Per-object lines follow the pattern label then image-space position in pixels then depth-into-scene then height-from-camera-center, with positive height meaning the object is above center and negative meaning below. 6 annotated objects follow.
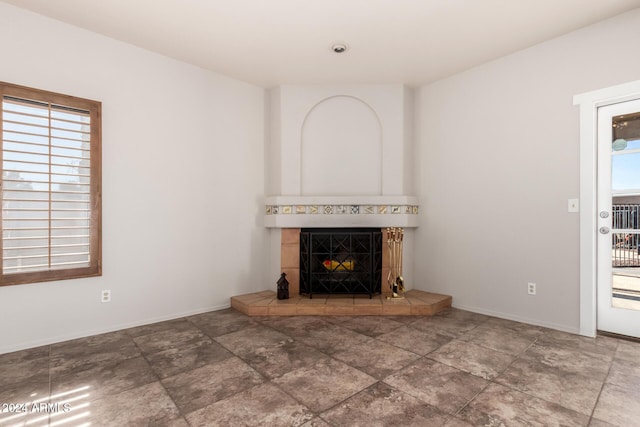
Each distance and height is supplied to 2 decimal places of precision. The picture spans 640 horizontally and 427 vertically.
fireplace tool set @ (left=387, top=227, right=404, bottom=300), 3.70 -0.48
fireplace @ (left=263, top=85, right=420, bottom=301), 3.77 +0.57
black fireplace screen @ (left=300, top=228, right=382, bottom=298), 3.59 -0.52
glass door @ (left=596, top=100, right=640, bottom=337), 2.60 -0.03
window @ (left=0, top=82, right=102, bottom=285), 2.44 +0.21
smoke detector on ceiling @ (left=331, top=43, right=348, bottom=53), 2.99 +1.56
